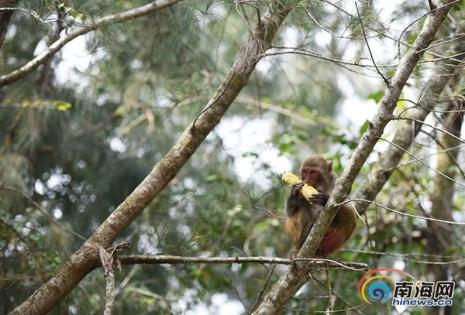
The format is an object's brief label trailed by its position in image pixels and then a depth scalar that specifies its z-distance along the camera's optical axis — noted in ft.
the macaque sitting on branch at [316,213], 41.45
